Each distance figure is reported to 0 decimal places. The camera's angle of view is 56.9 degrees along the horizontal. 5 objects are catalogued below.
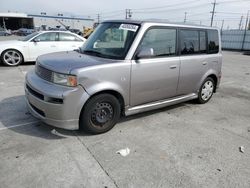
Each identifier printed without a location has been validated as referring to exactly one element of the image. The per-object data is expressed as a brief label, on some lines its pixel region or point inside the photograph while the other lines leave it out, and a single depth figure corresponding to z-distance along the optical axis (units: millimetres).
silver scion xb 3361
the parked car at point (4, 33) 43762
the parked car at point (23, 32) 44438
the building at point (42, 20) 69438
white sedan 9164
